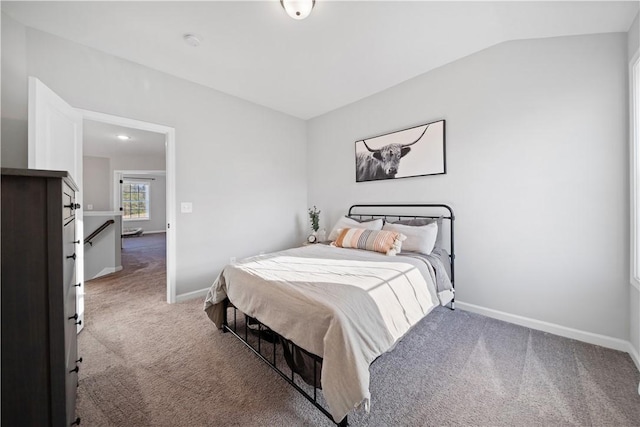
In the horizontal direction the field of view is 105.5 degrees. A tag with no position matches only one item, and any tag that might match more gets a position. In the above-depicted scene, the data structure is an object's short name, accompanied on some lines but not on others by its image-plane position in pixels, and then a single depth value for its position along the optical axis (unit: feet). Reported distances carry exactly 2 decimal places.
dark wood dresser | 2.69
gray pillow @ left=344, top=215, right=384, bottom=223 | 11.17
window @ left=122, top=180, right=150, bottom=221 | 30.91
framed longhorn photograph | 9.57
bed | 4.02
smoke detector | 7.61
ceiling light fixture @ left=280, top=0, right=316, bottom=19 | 6.07
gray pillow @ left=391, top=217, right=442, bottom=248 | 9.30
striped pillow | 8.45
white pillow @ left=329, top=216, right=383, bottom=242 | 10.20
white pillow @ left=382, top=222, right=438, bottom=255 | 8.42
